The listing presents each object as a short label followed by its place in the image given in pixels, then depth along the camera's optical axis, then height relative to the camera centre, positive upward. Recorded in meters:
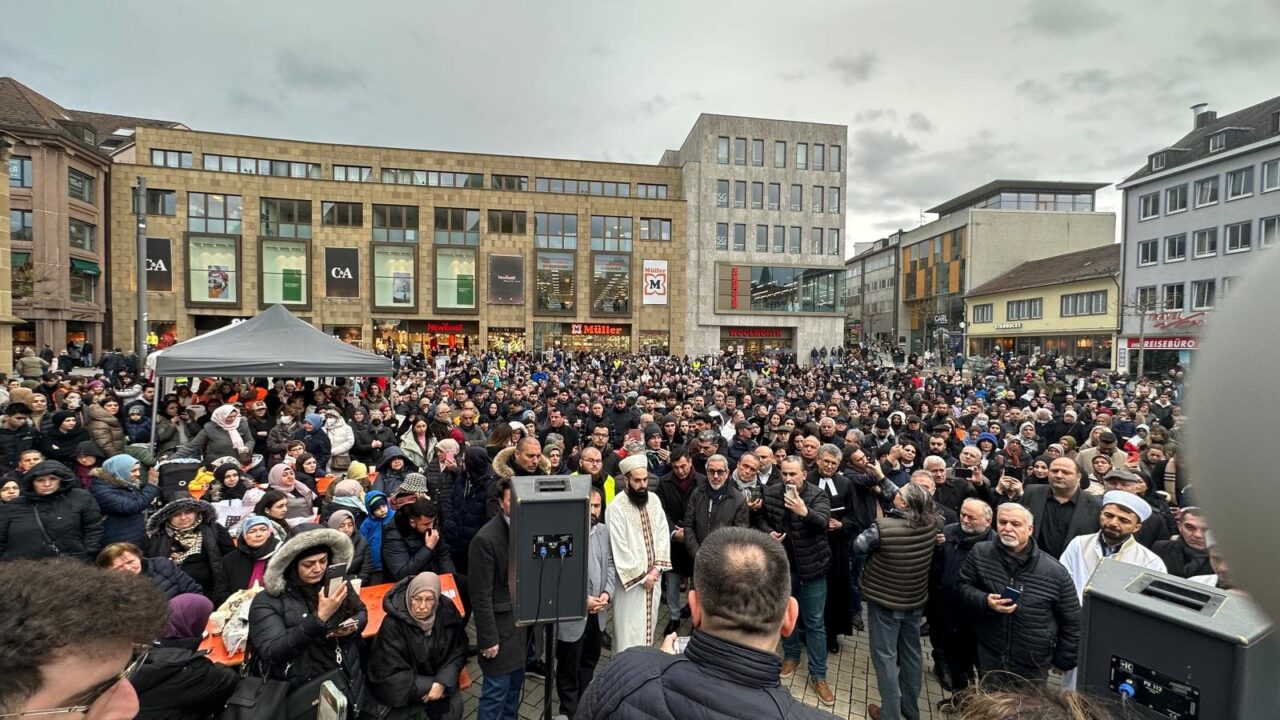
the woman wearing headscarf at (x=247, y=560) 4.48 -1.73
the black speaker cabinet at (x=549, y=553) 3.48 -1.26
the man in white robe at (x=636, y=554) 4.67 -1.69
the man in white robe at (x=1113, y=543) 3.99 -1.33
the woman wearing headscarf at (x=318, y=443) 8.57 -1.56
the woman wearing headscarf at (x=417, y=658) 3.78 -2.09
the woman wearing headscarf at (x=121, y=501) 5.20 -1.50
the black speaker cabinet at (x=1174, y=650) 1.91 -1.03
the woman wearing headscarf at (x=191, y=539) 4.68 -1.67
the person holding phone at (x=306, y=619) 3.34 -1.65
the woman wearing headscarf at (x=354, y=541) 4.69 -1.70
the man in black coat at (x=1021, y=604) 3.77 -1.64
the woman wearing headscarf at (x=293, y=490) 5.79 -1.61
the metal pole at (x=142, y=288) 14.25 +1.11
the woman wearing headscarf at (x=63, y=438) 7.48 -1.39
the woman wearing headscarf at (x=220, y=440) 7.88 -1.44
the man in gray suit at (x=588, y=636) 4.46 -2.28
